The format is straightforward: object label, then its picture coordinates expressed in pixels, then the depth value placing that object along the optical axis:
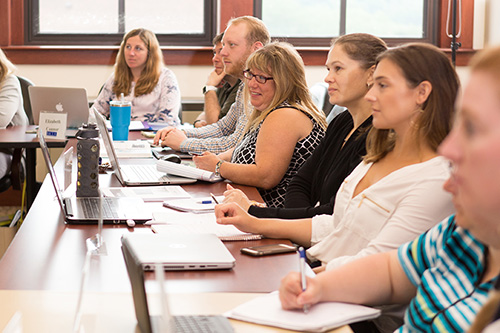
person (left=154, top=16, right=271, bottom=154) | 3.08
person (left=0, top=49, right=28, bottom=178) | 3.86
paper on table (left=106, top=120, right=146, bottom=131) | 3.82
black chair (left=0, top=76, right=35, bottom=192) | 3.82
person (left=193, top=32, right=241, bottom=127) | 3.97
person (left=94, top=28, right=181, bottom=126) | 4.35
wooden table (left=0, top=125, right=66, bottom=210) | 3.48
